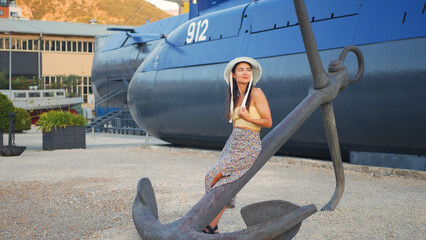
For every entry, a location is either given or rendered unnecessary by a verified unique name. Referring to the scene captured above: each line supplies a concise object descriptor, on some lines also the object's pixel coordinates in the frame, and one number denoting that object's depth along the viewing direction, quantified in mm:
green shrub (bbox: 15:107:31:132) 25016
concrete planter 14016
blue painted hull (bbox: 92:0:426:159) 7840
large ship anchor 3111
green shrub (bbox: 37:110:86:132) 14031
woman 3762
